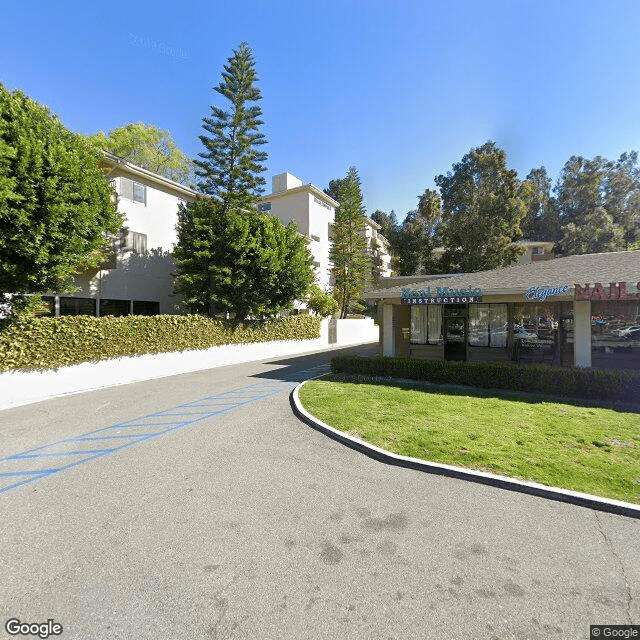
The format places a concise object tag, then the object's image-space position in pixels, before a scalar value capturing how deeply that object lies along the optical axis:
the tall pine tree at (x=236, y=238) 18.23
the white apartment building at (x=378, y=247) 42.94
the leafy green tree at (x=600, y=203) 38.31
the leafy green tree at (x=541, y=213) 49.69
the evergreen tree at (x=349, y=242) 32.81
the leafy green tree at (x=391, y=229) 43.22
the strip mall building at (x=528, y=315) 11.21
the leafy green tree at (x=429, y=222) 41.78
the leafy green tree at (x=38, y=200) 9.70
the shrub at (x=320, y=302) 28.90
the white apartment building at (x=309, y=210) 31.16
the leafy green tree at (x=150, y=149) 33.06
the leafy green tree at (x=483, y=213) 33.62
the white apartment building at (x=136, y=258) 17.70
